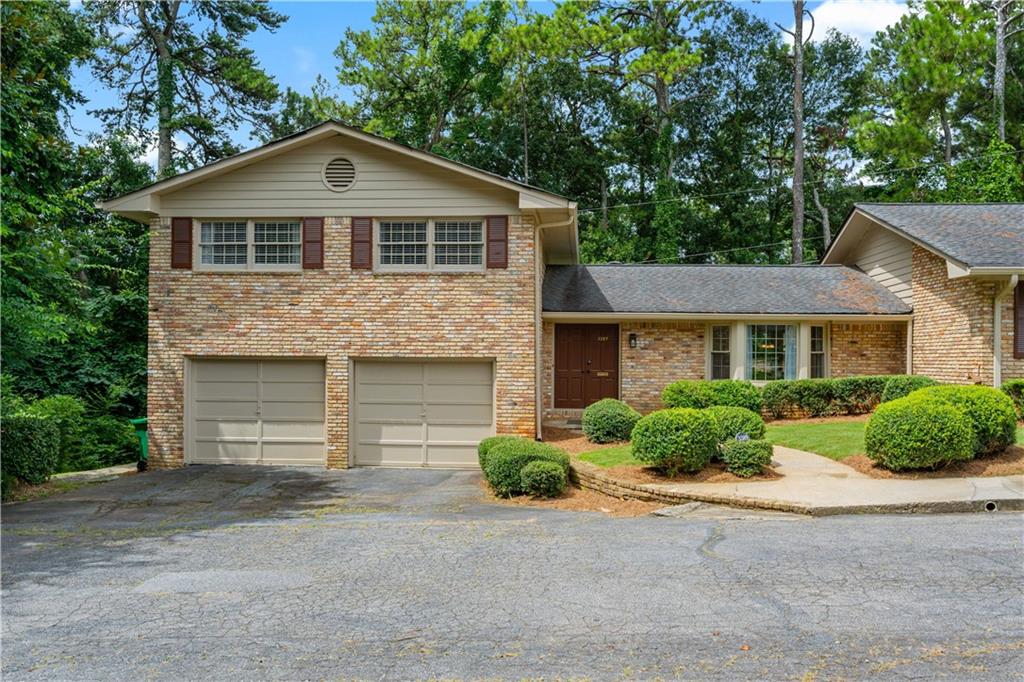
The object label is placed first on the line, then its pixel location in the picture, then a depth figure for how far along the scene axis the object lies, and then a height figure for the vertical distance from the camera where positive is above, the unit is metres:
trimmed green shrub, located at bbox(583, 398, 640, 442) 14.55 -1.46
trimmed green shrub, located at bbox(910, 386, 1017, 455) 10.75 -0.94
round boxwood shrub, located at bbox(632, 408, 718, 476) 10.59 -1.31
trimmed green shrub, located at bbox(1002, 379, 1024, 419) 14.28 -0.80
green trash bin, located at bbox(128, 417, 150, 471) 15.16 -1.94
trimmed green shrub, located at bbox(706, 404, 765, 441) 11.59 -1.19
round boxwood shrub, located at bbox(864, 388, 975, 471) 10.15 -1.19
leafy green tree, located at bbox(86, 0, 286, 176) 30.14 +11.61
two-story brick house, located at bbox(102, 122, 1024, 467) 14.80 +0.85
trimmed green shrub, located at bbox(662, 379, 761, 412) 16.08 -1.00
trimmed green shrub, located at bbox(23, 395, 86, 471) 13.43 -1.28
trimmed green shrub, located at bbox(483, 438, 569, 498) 11.20 -1.73
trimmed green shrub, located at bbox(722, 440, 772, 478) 10.76 -1.57
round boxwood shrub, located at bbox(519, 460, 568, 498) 10.91 -1.92
